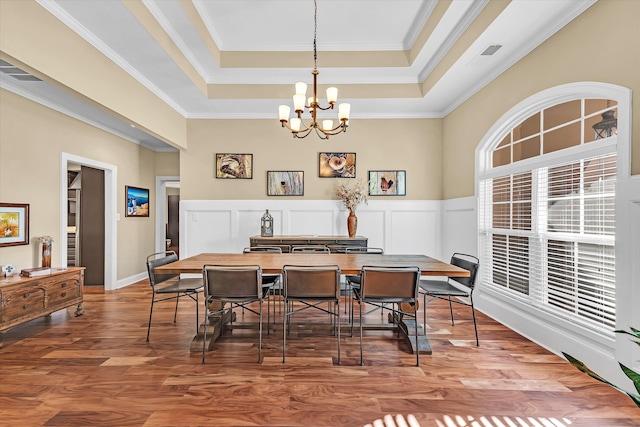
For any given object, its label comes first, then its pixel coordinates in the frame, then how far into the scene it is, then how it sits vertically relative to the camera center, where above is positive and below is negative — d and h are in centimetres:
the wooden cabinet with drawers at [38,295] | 301 -85
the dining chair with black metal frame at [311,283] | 257 -55
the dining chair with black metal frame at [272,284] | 318 -69
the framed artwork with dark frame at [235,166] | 541 +83
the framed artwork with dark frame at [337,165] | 538 +85
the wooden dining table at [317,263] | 271 -45
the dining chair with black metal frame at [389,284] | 255 -56
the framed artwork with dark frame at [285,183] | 539 +54
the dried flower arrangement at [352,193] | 522 +37
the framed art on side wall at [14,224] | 346 -10
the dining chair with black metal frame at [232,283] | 259 -56
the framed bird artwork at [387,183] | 538 +55
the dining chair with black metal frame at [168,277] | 299 -70
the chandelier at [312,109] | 295 +102
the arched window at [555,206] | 242 +9
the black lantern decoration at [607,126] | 234 +68
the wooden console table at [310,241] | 480 -39
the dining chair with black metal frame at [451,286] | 292 -69
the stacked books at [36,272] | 334 -61
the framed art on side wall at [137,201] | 577 +27
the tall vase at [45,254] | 383 -47
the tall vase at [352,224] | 502 -14
